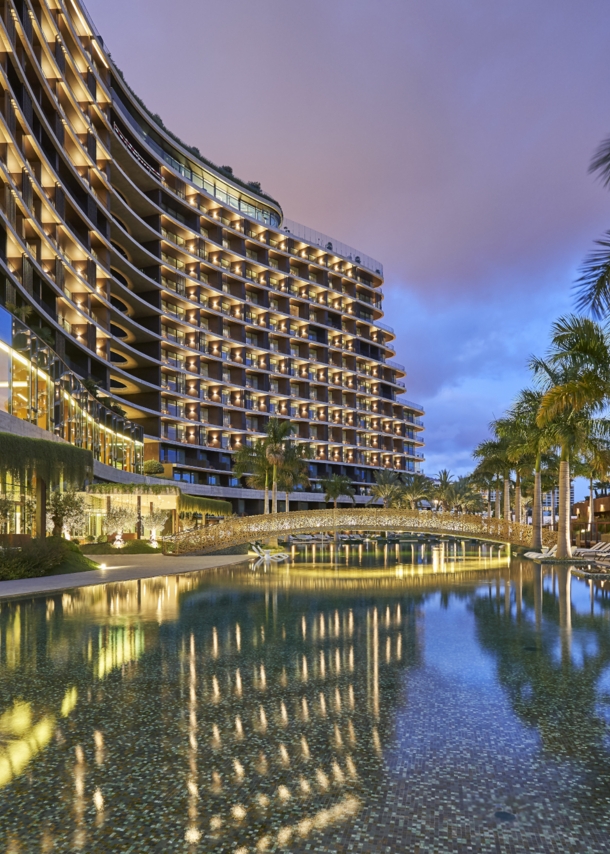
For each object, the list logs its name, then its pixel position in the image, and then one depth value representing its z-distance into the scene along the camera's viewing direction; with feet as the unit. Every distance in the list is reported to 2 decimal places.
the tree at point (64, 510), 120.88
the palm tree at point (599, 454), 116.17
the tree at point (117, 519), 153.99
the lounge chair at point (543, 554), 117.39
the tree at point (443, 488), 320.70
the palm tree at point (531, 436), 125.80
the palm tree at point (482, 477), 197.57
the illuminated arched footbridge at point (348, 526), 142.20
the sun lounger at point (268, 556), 124.73
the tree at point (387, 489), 313.32
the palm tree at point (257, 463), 195.21
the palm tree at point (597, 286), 40.45
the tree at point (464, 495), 321.93
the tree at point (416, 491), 308.60
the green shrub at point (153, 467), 232.73
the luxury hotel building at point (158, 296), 135.85
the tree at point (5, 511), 98.53
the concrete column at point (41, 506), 102.78
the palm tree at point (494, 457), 170.40
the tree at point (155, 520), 166.50
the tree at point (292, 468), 198.70
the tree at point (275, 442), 188.17
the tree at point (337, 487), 312.50
